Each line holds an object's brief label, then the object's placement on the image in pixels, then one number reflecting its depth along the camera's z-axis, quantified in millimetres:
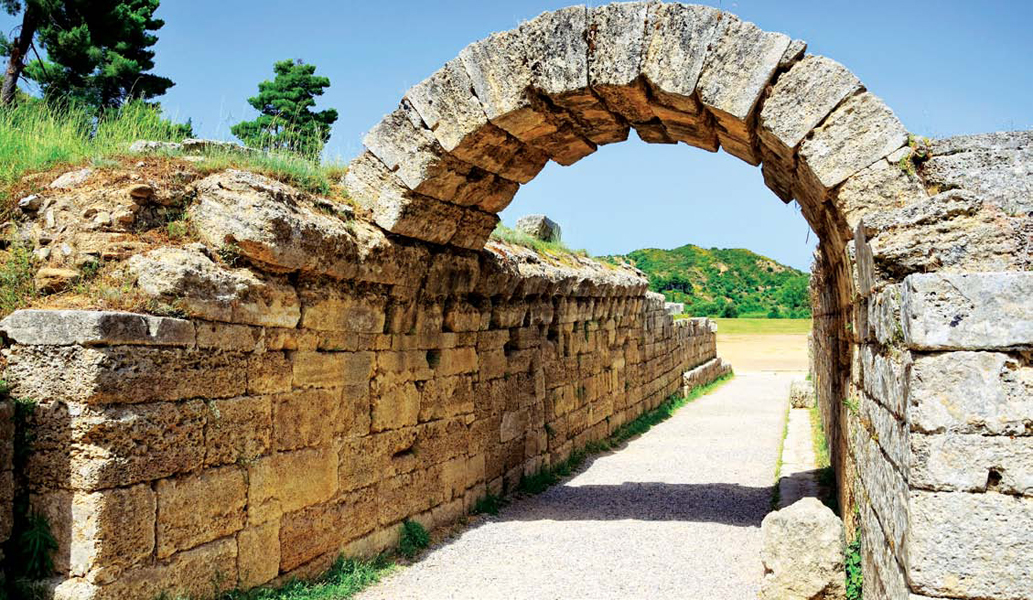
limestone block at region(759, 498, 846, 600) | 5340
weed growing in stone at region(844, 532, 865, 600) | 5254
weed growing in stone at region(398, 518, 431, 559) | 7047
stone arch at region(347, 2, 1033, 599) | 3193
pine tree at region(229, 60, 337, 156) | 25562
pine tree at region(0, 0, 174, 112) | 18250
